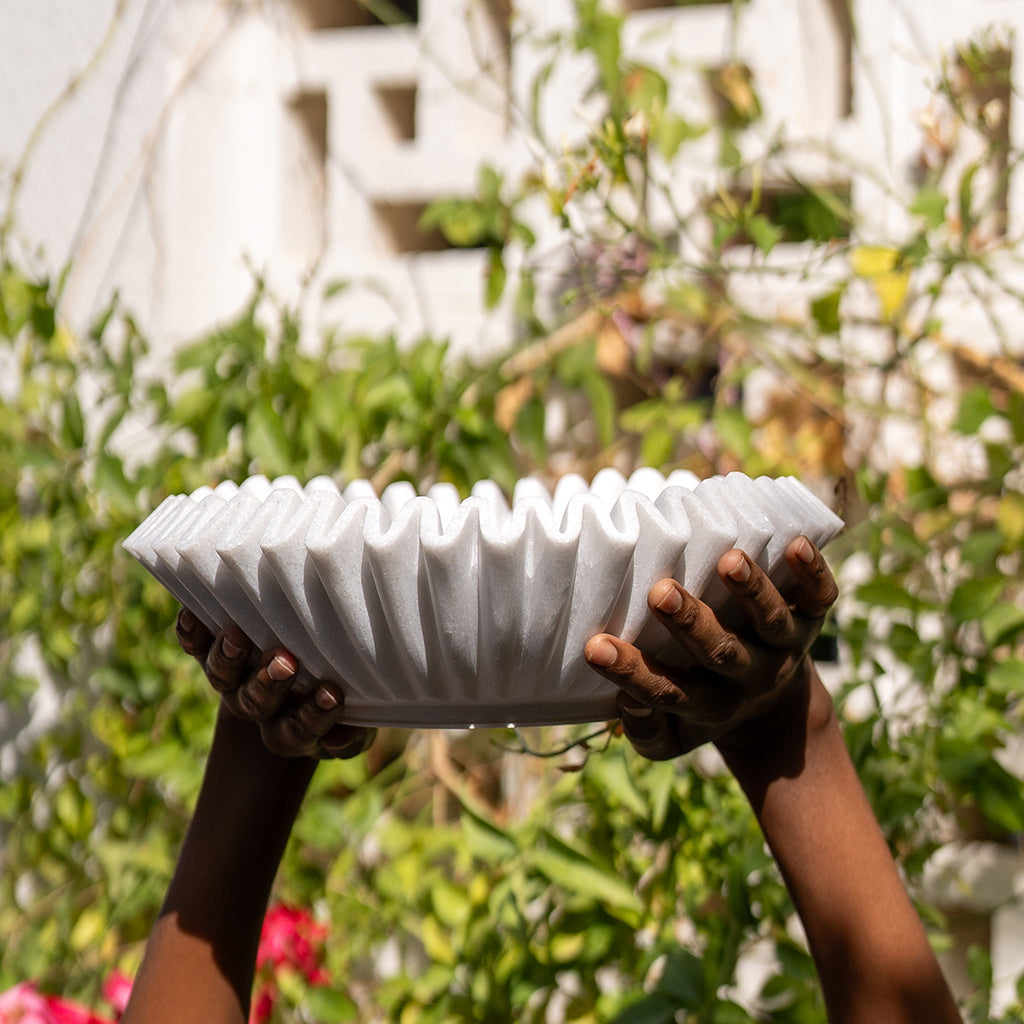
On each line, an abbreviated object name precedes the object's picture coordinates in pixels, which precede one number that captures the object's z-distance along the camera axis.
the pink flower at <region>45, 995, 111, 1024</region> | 1.69
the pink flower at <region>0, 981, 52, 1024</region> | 1.69
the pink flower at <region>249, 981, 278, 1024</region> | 1.74
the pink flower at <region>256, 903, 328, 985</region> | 1.72
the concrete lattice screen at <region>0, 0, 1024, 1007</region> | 1.79
